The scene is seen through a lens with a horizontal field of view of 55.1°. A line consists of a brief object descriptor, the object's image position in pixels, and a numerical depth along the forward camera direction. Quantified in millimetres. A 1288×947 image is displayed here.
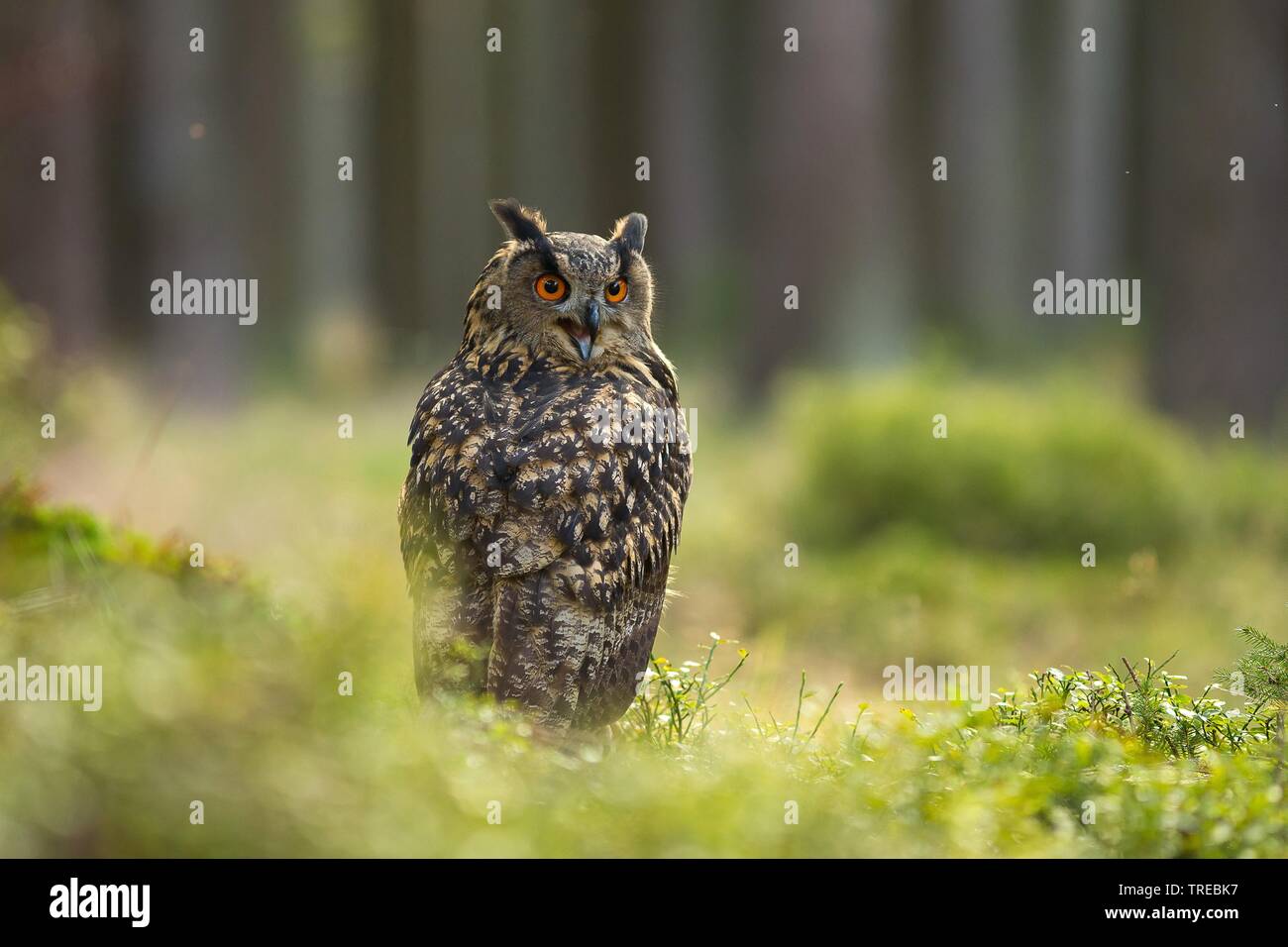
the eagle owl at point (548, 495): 4363
